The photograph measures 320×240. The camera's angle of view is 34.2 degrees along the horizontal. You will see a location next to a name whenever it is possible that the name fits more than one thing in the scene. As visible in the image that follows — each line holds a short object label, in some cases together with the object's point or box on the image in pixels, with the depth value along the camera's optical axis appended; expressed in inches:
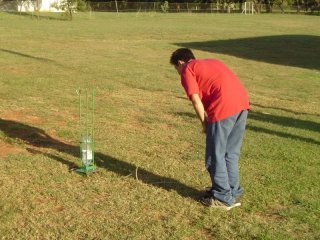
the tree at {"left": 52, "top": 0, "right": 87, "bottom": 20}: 1953.7
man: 193.2
